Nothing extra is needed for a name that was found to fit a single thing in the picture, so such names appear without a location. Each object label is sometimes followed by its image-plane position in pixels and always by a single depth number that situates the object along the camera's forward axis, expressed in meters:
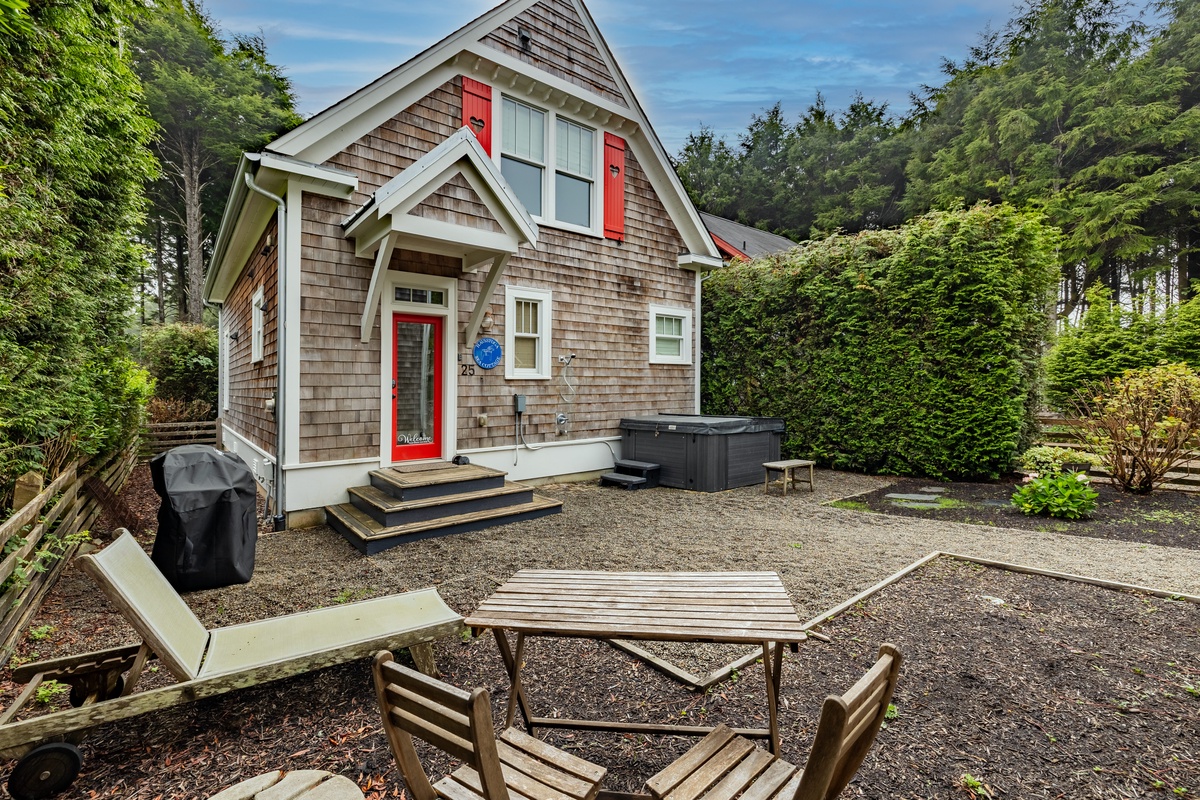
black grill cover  3.97
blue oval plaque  7.66
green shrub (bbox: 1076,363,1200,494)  7.00
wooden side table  1.61
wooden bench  8.02
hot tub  8.27
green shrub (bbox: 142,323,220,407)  14.60
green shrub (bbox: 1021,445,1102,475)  6.89
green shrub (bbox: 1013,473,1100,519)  6.23
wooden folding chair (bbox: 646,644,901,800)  1.25
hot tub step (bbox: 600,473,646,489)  8.55
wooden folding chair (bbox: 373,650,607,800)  1.29
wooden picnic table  2.00
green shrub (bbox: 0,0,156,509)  3.40
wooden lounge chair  2.02
